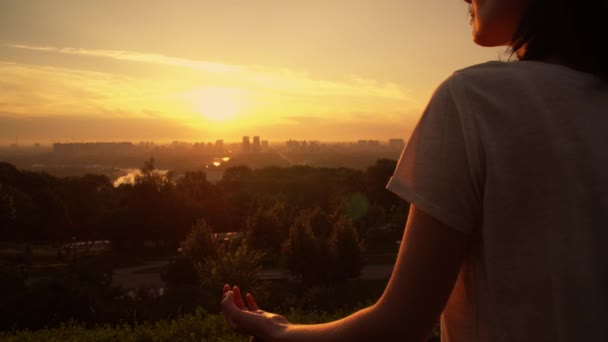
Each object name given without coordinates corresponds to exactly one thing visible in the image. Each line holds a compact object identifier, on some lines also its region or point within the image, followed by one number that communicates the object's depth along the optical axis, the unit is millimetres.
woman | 750
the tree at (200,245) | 19719
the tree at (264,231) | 28719
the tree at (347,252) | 20266
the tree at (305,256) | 19828
